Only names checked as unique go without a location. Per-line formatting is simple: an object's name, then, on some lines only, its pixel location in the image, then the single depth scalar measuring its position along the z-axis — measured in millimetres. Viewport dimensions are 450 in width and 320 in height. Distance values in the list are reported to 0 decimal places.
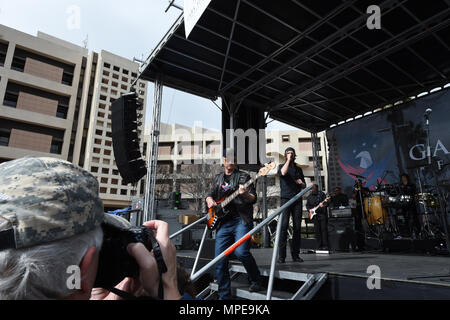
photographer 533
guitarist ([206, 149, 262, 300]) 2975
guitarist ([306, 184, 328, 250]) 6695
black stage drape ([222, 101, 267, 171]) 8805
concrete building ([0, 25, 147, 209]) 25000
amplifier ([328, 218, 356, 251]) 6621
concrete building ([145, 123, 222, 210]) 27328
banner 8109
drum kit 6707
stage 2193
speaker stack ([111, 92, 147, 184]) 7234
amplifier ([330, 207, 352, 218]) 6816
